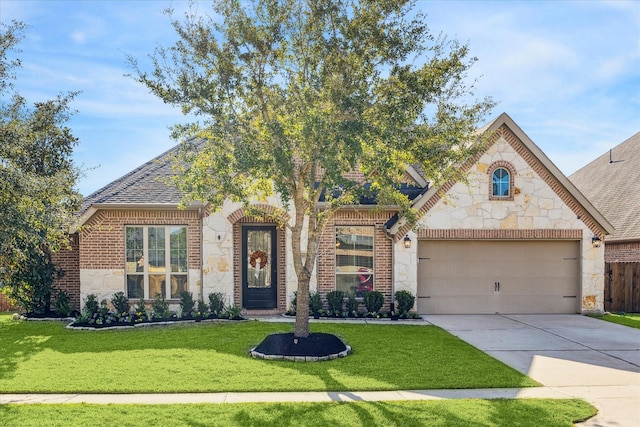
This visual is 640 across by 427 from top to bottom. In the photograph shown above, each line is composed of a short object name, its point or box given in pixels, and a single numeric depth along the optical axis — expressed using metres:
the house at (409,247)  14.02
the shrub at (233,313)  13.23
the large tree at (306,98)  8.75
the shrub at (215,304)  13.58
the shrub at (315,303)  13.70
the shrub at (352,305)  13.78
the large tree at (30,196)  8.50
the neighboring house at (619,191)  18.84
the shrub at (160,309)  13.16
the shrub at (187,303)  13.46
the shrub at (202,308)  13.45
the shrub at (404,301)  13.80
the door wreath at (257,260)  14.48
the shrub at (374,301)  13.84
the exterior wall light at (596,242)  14.55
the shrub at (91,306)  13.55
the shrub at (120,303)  13.65
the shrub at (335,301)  13.79
